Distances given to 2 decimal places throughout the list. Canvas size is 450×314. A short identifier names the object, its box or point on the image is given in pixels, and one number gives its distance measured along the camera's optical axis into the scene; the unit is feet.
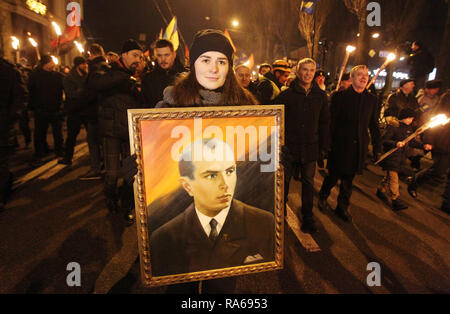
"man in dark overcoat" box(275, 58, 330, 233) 11.35
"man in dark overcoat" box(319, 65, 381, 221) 12.69
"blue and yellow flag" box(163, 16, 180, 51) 23.53
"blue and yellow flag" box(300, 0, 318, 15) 32.96
